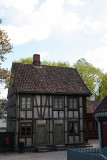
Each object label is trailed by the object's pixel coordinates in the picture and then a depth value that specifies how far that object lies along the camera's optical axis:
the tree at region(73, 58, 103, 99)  41.53
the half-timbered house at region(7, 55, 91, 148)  20.23
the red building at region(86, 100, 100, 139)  28.91
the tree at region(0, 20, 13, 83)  17.02
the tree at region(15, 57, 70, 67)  38.34
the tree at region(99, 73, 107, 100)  43.12
